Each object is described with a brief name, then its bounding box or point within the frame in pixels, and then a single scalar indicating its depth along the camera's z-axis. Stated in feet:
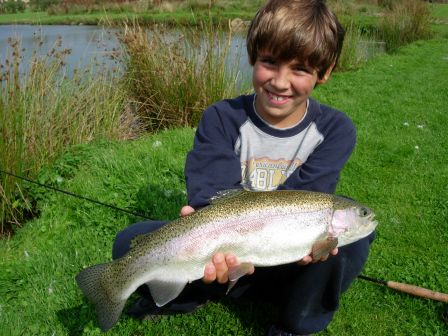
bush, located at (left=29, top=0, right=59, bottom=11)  79.45
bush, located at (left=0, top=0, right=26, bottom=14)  67.76
